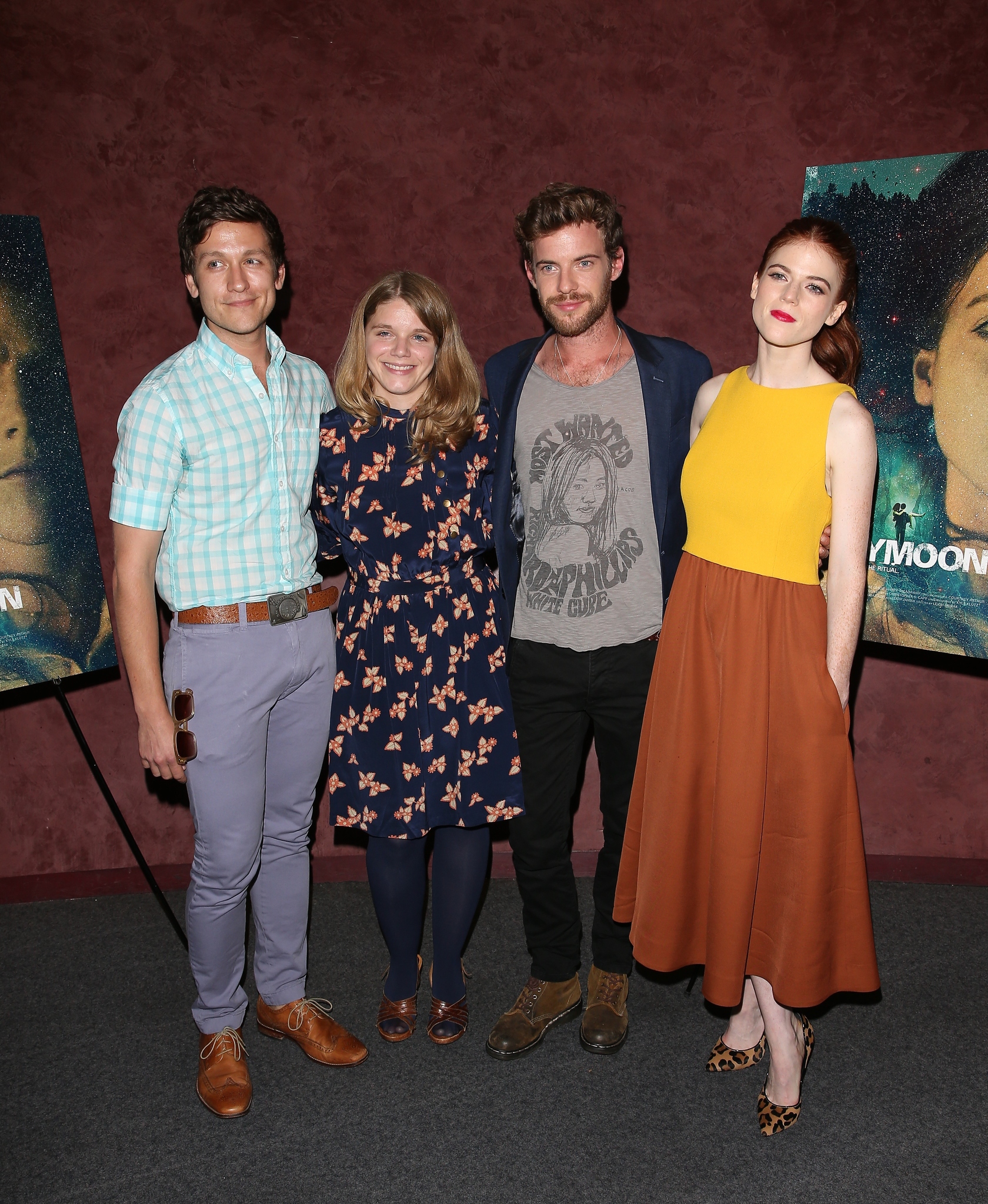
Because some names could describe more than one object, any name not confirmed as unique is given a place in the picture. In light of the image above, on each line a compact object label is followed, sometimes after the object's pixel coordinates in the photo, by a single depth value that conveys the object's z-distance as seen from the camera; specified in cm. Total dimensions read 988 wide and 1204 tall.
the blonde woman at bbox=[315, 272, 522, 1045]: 218
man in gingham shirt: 202
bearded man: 221
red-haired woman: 188
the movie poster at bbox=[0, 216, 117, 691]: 245
